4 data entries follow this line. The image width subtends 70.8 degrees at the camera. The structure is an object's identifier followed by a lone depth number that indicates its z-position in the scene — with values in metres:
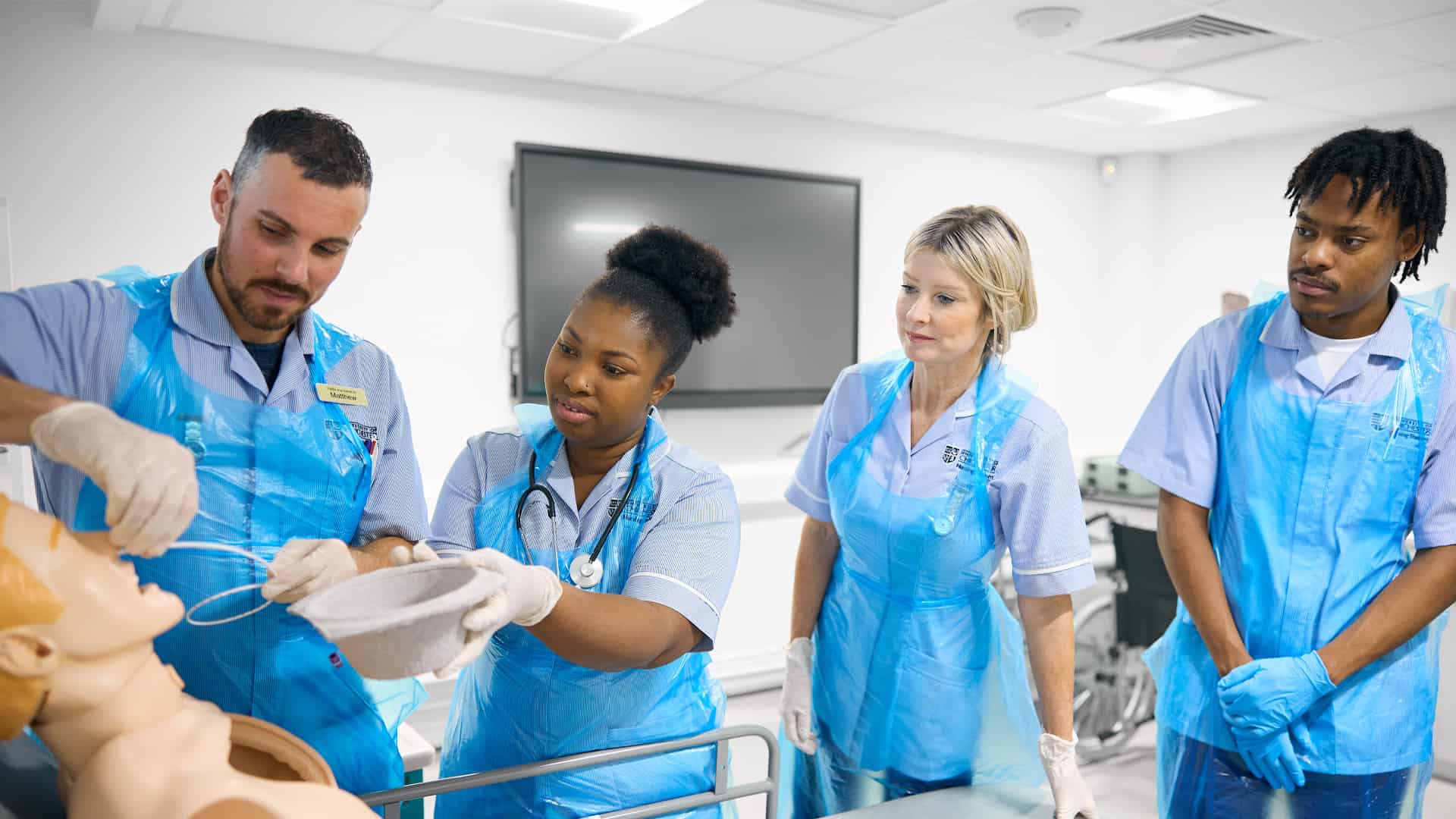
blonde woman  1.66
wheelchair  3.35
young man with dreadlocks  1.59
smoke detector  3.06
